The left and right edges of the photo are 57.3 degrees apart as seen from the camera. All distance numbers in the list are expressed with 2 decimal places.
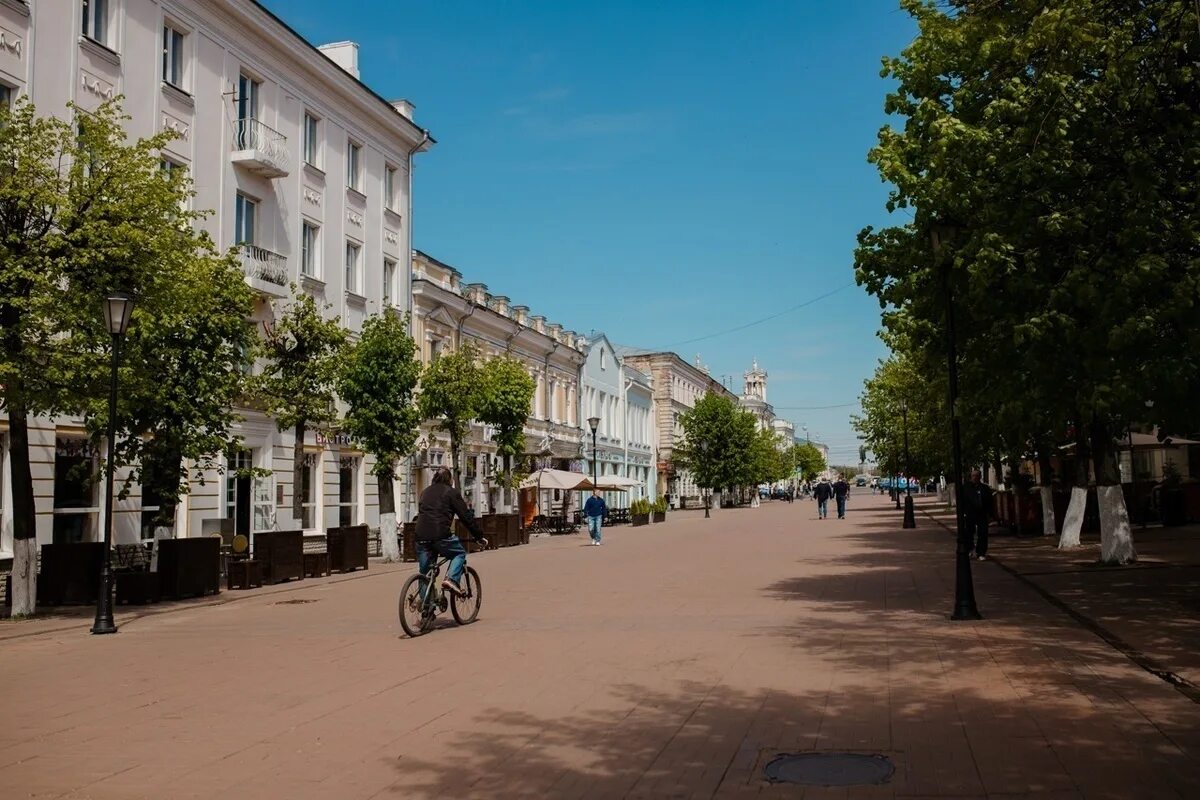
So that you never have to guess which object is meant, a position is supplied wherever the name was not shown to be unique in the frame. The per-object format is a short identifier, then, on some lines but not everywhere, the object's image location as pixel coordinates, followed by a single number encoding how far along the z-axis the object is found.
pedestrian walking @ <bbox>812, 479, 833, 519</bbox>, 52.03
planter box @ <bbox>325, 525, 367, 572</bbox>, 23.42
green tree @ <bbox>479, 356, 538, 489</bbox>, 33.69
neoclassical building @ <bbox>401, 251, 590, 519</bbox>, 38.09
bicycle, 11.98
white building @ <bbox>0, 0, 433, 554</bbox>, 20.94
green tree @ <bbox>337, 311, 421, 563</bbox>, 26.36
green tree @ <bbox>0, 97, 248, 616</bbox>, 14.00
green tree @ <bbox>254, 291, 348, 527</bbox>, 23.58
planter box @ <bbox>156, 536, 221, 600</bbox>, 17.55
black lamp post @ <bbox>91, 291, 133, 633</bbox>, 13.48
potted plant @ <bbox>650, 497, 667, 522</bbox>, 55.66
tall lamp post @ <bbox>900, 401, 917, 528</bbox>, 37.41
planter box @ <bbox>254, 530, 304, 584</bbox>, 20.80
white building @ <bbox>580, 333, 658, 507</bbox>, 61.84
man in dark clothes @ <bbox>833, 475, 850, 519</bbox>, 51.25
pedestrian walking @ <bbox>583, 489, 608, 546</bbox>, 33.28
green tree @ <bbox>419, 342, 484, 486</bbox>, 30.70
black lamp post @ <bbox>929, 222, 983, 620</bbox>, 12.66
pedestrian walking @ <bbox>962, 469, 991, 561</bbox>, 20.44
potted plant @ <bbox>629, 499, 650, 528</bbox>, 52.47
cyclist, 12.48
